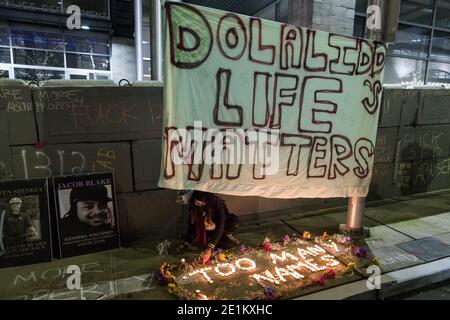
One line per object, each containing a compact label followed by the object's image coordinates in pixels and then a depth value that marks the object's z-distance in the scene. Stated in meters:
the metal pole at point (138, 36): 7.09
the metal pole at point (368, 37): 4.14
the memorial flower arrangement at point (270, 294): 3.23
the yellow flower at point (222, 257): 3.97
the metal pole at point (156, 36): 5.99
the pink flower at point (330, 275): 3.64
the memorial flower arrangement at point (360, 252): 4.14
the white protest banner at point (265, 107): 3.34
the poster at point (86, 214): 4.01
